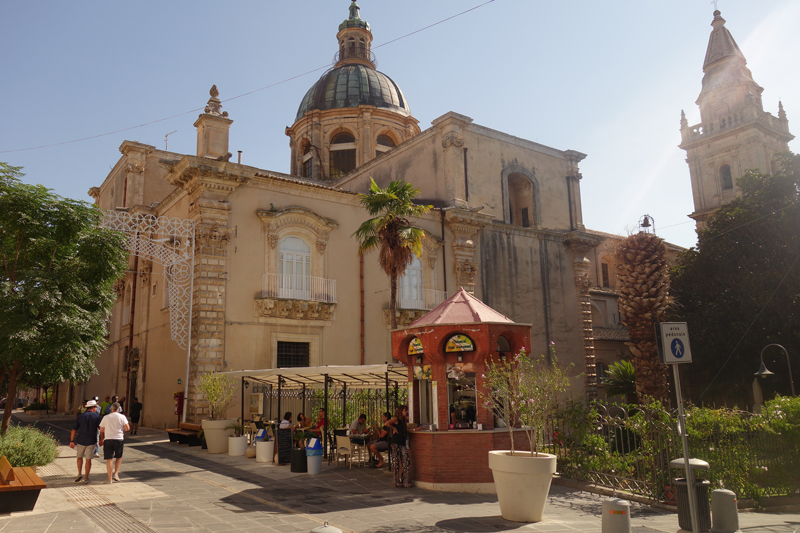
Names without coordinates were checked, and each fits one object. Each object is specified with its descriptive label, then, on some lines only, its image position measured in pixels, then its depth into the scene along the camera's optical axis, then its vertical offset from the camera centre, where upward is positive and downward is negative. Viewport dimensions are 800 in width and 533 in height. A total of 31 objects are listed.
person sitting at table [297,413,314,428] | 17.17 -0.79
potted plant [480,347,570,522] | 9.48 -0.58
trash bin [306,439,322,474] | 14.15 -1.40
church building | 22.23 +5.75
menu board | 15.51 -1.28
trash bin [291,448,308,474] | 14.35 -1.52
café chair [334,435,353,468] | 15.06 -1.33
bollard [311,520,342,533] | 4.97 -1.08
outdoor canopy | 15.27 +0.45
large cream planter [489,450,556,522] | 9.45 -1.46
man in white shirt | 12.14 -0.77
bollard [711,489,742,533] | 8.85 -1.81
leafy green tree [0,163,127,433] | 14.12 +2.70
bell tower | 44.94 +18.08
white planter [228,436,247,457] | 17.17 -1.39
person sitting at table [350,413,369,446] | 15.48 -0.93
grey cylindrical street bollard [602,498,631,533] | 7.91 -1.65
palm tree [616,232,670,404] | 19.67 +2.74
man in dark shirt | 12.31 -0.74
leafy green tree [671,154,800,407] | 27.88 +4.20
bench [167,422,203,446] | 19.14 -1.19
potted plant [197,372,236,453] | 17.70 -0.80
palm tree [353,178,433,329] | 18.98 +4.82
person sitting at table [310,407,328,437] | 16.36 -0.86
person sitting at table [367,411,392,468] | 14.68 -1.26
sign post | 7.93 +0.49
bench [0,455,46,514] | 9.17 -1.33
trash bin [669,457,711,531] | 8.86 -1.67
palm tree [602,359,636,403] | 20.31 +0.16
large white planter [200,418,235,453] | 17.69 -1.13
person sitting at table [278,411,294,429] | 15.76 -0.73
